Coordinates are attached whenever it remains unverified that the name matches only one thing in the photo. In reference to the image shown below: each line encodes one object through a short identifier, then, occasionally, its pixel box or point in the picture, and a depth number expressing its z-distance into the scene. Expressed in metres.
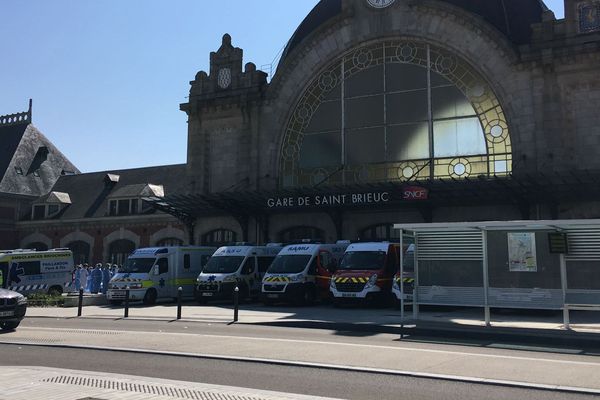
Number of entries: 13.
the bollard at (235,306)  17.20
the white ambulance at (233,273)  24.12
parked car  14.67
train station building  25.44
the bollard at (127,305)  19.27
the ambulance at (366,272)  20.86
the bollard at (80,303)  20.13
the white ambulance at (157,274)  25.05
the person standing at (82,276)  32.06
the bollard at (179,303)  17.88
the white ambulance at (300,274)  22.44
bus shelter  14.95
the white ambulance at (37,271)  27.16
